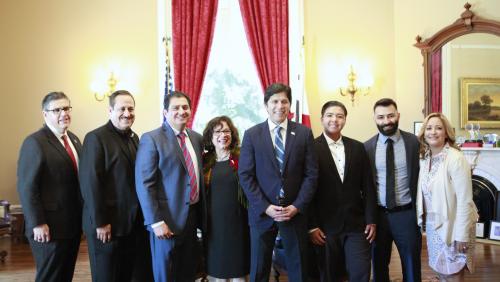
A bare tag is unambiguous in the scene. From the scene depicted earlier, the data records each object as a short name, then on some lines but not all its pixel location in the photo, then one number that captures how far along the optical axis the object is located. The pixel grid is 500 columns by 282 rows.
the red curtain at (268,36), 5.98
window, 6.06
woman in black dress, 2.83
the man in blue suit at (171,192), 2.60
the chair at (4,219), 4.59
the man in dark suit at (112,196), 2.54
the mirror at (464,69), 5.22
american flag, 5.81
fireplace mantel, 5.21
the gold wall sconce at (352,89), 6.07
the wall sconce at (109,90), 5.79
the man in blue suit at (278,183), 2.60
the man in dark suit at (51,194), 2.53
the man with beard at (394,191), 2.82
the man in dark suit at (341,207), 2.74
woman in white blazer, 2.59
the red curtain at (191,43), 5.88
